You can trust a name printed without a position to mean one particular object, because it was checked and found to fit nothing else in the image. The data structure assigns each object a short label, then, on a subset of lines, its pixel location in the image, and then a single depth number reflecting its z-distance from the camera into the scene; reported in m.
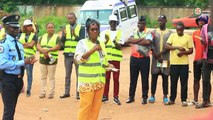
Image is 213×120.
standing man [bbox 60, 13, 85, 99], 10.76
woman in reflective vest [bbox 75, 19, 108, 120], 7.06
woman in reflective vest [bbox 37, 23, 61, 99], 10.96
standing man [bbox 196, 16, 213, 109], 8.79
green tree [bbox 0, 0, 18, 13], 41.97
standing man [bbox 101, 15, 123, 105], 10.11
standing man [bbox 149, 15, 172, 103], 9.73
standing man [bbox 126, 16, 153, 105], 9.72
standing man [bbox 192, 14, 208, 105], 9.27
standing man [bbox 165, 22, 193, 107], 9.39
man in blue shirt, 6.82
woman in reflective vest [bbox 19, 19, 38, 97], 11.50
